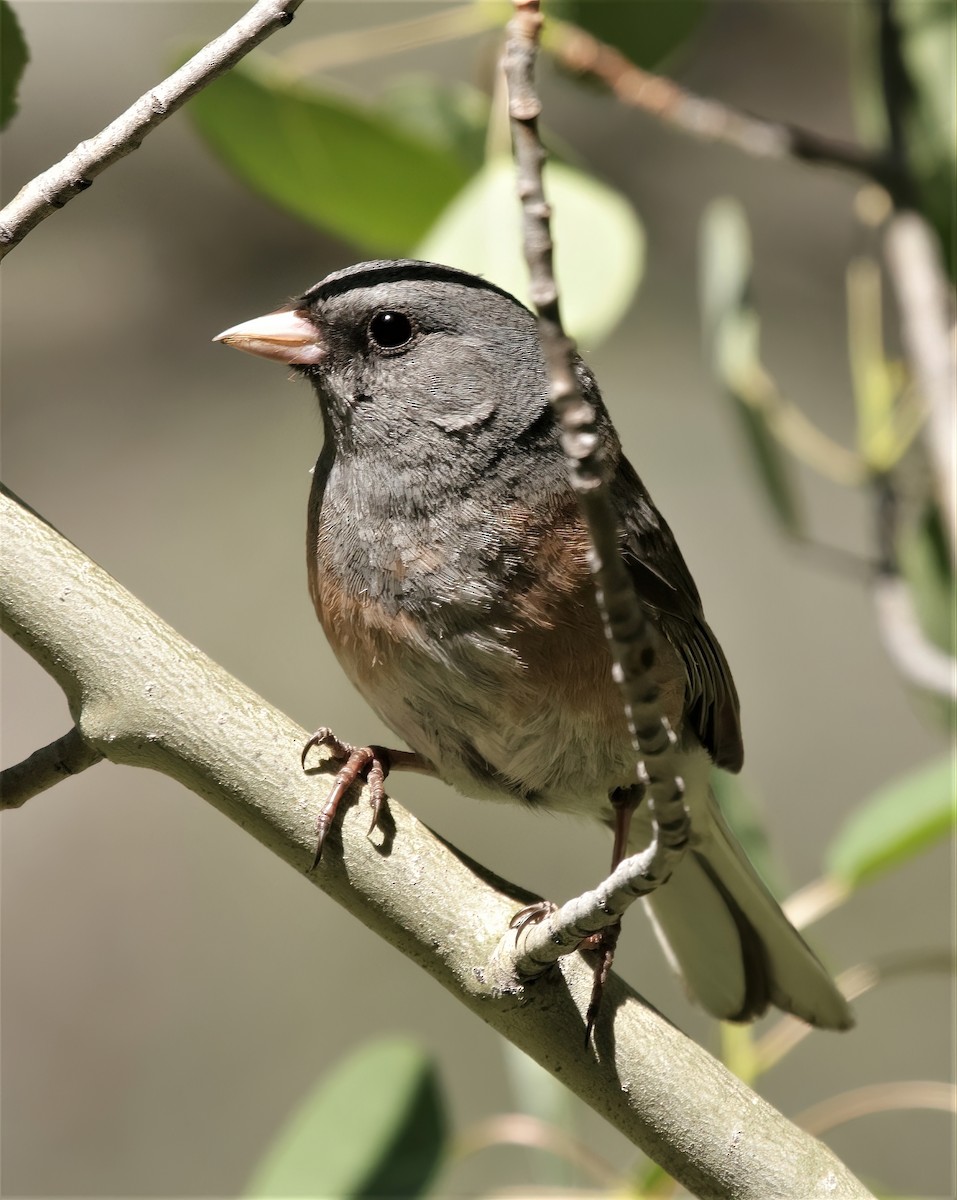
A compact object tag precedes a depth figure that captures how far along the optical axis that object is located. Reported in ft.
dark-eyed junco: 12.16
